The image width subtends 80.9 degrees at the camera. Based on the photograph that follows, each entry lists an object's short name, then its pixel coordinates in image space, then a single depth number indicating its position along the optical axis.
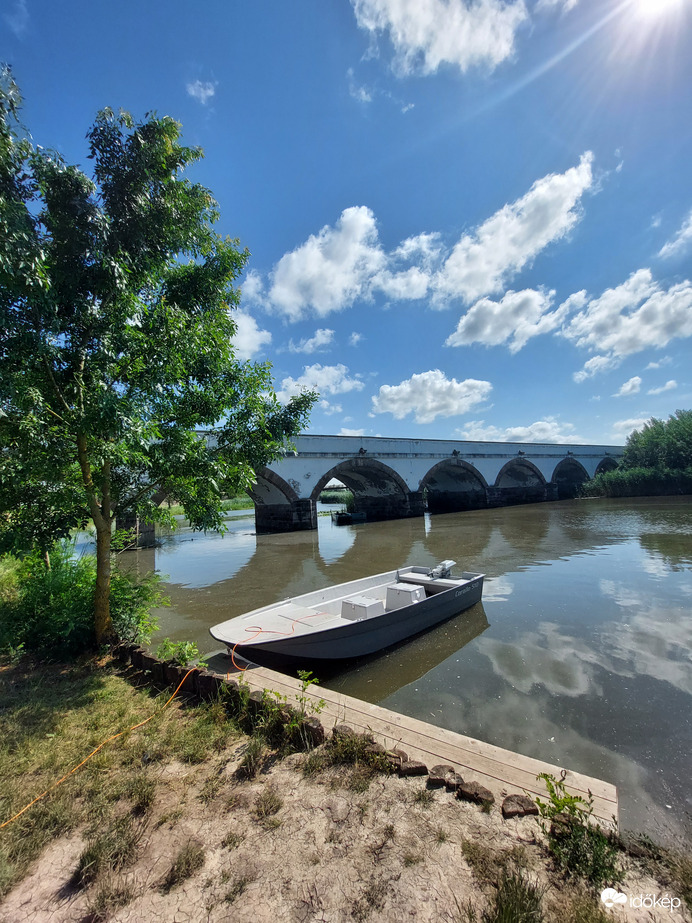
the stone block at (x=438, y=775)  2.74
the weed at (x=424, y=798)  2.58
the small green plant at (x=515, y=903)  1.75
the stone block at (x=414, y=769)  2.84
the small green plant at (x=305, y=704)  3.41
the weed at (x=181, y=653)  4.36
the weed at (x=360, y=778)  2.70
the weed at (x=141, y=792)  2.52
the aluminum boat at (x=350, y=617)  5.52
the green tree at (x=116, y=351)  3.70
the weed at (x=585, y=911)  1.81
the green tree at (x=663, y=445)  40.47
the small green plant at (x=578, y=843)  2.08
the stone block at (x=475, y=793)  2.54
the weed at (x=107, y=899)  1.91
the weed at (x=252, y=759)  2.90
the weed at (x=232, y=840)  2.29
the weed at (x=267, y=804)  2.51
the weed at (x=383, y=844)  2.22
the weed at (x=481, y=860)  2.06
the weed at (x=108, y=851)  2.10
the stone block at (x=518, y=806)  2.45
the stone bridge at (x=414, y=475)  23.62
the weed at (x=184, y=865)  2.07
